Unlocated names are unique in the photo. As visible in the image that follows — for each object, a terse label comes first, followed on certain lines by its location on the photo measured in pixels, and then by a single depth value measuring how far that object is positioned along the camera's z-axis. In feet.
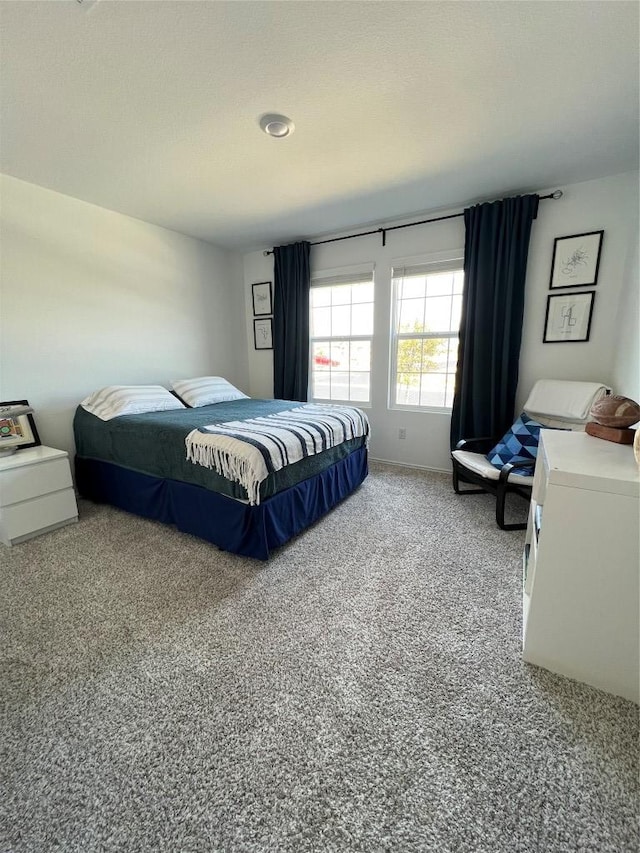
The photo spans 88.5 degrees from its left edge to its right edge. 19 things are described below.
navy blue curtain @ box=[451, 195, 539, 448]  8.86
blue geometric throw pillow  8.18
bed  6.45
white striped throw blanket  6.08
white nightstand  7.00
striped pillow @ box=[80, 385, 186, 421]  8.89
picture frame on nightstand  7.73
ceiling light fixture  5.94
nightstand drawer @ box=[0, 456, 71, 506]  6.97
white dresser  3.67
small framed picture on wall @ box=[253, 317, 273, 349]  14.01
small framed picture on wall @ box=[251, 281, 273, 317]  13.66
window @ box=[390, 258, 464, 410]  10.55
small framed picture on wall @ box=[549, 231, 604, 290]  8.25
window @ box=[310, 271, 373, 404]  11.98
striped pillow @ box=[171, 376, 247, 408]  10.93
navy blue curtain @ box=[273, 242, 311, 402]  12.41
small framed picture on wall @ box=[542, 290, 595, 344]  8.54
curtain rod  8.46
